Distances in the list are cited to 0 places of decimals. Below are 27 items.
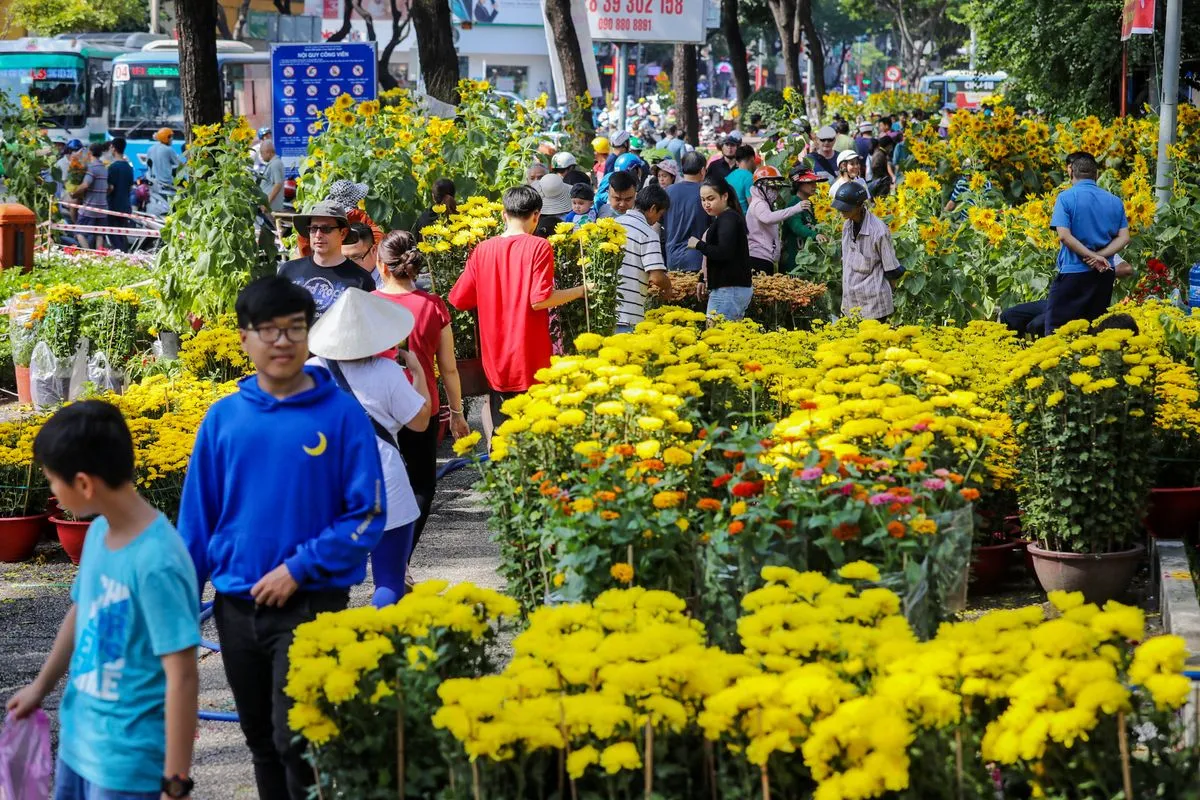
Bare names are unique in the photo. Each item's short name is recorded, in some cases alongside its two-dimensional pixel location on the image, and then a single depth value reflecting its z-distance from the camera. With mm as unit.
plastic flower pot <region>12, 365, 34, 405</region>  25281
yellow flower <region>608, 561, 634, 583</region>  9047
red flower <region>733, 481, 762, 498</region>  9750
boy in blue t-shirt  7348
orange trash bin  35219
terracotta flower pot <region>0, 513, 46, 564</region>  17437
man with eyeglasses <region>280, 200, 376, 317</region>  15539
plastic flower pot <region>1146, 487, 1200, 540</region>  16109
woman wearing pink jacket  27594
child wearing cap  24750
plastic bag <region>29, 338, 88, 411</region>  24172
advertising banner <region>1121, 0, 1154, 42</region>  29050
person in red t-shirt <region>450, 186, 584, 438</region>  17562
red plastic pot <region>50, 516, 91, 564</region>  17031
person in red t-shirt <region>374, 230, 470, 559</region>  14625
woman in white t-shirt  12156
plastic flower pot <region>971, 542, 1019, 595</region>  15312
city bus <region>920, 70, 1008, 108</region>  124750
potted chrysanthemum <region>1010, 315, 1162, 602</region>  14219
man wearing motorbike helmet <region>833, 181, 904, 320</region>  22516
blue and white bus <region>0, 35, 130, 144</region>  76500
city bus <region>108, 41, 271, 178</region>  75375
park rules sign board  29875
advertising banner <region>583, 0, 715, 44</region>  48000
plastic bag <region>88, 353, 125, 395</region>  24141
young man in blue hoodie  8836
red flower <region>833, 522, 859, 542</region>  9516
